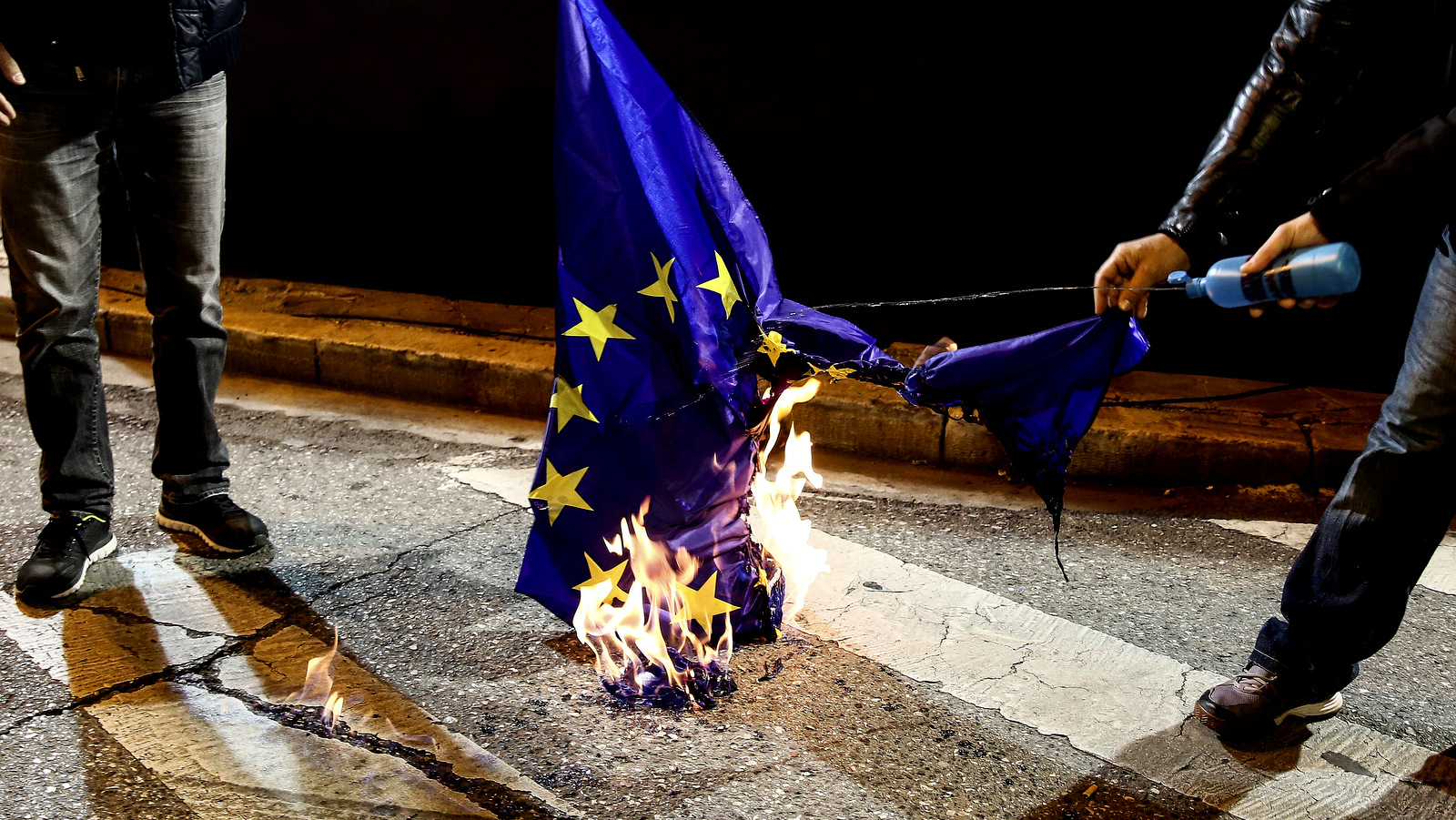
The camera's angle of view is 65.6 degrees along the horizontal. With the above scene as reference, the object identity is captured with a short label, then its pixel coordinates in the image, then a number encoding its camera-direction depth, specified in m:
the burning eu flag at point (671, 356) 2.54
